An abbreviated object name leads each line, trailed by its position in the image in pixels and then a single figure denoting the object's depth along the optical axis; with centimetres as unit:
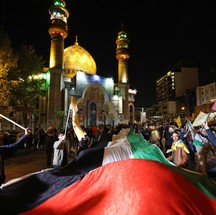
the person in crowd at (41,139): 1470
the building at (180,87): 7609
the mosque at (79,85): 3553
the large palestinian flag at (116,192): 231
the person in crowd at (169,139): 904
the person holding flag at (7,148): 370
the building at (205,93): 5315
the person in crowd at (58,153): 593
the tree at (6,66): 1579
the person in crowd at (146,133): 1380
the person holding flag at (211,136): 441
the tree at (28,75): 2112
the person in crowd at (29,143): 1435
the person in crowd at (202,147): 654
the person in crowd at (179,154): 488
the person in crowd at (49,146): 783
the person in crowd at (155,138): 980
